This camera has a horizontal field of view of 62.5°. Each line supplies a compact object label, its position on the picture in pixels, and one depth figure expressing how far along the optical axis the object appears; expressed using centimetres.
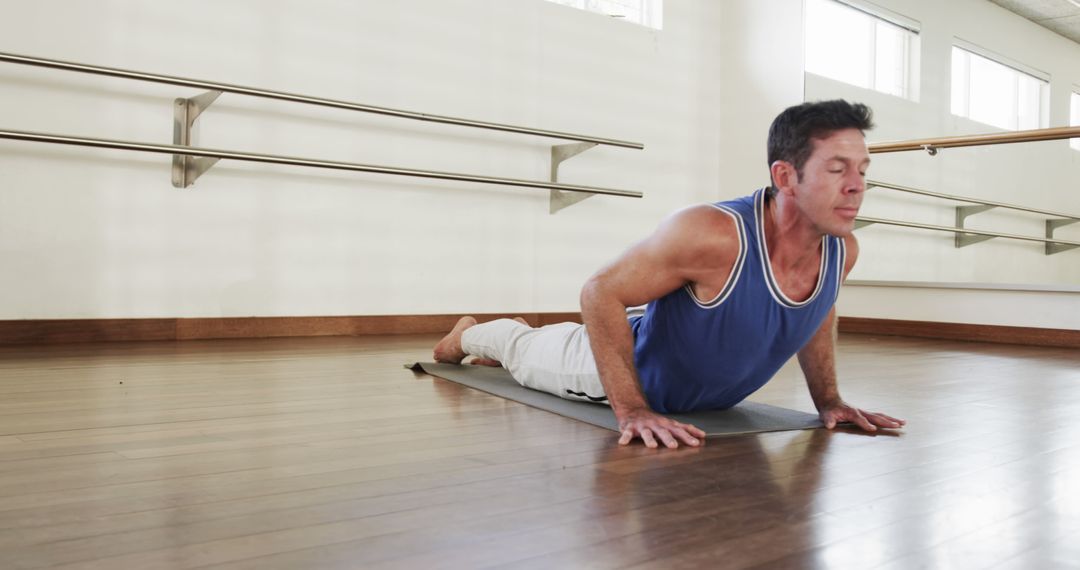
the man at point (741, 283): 142
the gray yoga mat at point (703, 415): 165
